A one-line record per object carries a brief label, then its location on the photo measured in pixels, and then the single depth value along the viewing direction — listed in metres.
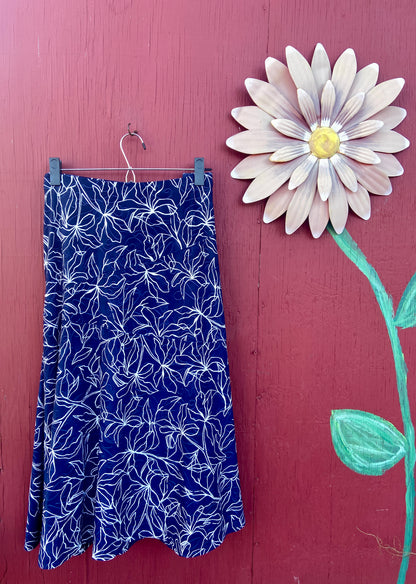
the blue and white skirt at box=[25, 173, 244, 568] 1.00
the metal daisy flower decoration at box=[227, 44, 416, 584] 1.08
